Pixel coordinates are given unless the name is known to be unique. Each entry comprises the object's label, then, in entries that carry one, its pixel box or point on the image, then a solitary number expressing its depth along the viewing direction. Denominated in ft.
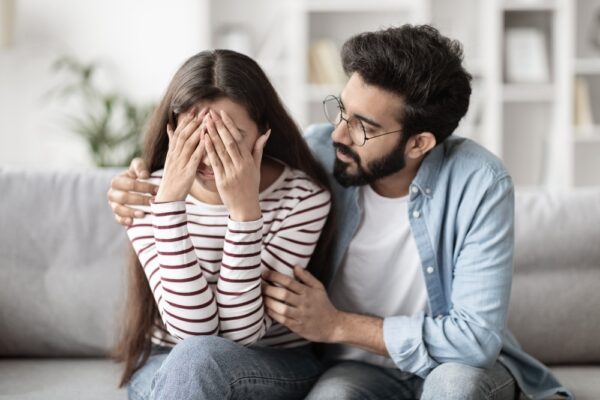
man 5.31
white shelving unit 13.88
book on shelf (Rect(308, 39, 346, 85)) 14.28
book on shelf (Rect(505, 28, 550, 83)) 14.06
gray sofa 6.41
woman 5.16
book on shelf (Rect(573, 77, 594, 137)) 13.96
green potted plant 13.51
